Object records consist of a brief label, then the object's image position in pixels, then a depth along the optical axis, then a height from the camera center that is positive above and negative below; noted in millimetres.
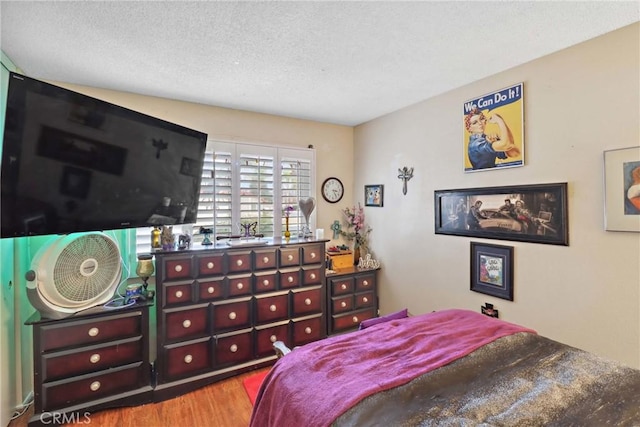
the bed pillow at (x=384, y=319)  2030 -740
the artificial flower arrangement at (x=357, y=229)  3789 -169
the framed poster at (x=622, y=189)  1707 +139
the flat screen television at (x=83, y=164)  1499 +351
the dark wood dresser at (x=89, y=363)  1986 -1044
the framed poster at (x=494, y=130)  2254 +696
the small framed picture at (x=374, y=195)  3555 +267
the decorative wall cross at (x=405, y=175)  3161 +443
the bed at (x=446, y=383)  1082 -733
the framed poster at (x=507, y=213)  2051 +12
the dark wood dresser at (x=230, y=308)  2367 -819
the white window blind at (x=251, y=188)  3004 +335
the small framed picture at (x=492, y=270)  2314 -461
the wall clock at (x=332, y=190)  3744 +352
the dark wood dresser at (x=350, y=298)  3214 -936
